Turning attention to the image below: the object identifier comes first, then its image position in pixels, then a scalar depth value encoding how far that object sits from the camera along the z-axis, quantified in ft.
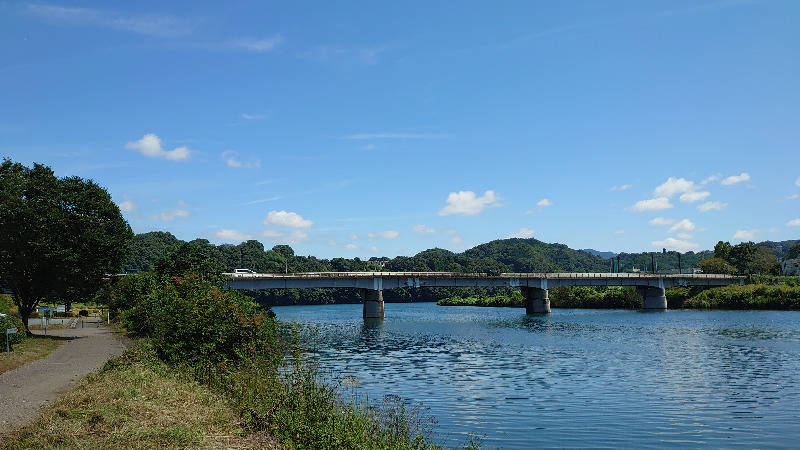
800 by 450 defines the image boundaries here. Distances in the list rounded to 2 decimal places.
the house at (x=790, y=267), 602.57
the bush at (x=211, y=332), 91.81
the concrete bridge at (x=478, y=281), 330.54
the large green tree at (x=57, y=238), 161.38
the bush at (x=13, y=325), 135.33
